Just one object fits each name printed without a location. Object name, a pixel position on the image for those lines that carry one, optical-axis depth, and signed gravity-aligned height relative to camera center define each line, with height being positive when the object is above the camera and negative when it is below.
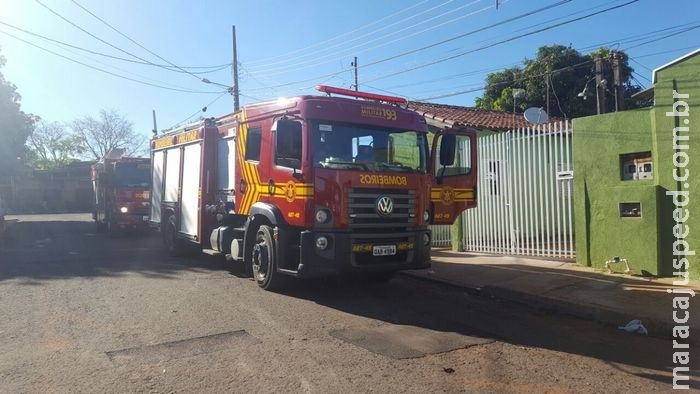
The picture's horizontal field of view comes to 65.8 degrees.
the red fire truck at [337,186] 7.43 +0.40
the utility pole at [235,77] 26.08 +6.69
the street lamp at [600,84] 15.24 +3.53
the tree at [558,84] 26.80 +6.34
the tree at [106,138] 65.94 +9.60
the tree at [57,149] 67.88 +8.72
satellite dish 13.51 +2.37
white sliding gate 10.41 +0.31
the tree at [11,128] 25.75 +4.35
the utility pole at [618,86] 15.37 +3.55
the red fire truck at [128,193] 18.30 +0.76
